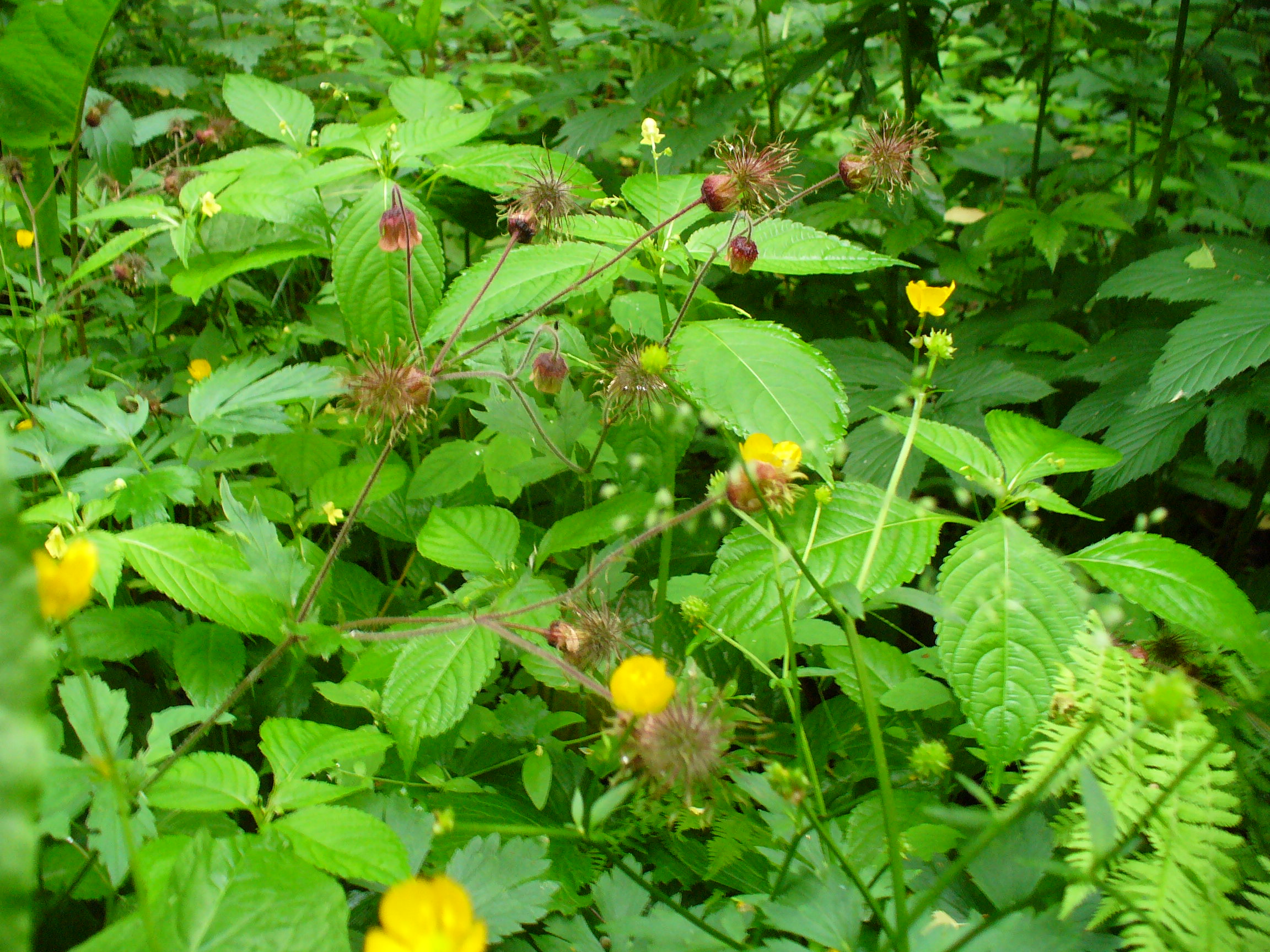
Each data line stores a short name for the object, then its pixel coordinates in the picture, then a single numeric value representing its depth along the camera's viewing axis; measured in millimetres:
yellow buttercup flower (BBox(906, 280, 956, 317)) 467
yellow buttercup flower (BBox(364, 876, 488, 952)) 314
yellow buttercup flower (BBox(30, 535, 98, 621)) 281
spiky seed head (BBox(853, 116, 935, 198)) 498
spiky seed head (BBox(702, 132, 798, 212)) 484
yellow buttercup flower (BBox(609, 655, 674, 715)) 353
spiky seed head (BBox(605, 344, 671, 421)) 476
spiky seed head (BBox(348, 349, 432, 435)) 453
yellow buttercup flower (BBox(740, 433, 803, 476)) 424
